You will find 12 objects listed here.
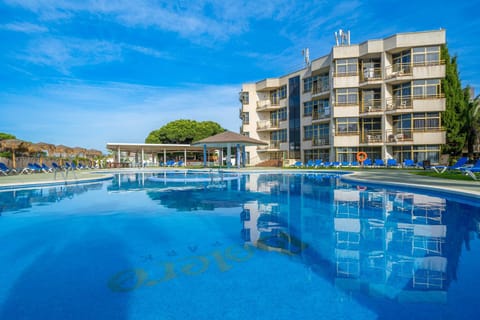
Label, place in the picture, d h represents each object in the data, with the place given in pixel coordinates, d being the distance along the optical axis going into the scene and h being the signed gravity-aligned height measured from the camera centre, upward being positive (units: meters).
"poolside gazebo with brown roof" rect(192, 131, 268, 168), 22.22 +1.42
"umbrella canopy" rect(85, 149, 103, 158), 30.99 +0.93
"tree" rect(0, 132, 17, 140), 44.50 +4.38
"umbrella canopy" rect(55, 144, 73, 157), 24.75 +0.99
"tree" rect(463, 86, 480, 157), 23.38 +2.84
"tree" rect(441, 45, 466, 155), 21.75 +3.63
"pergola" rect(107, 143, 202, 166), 30.23 +1.47
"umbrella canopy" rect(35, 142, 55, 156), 22.77 +1.24
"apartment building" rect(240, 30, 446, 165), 21.73 +4.95
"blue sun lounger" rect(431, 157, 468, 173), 12.23 -0.52
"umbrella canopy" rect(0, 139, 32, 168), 18.62 +1.16
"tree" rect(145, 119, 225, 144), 47.44 +4.89
